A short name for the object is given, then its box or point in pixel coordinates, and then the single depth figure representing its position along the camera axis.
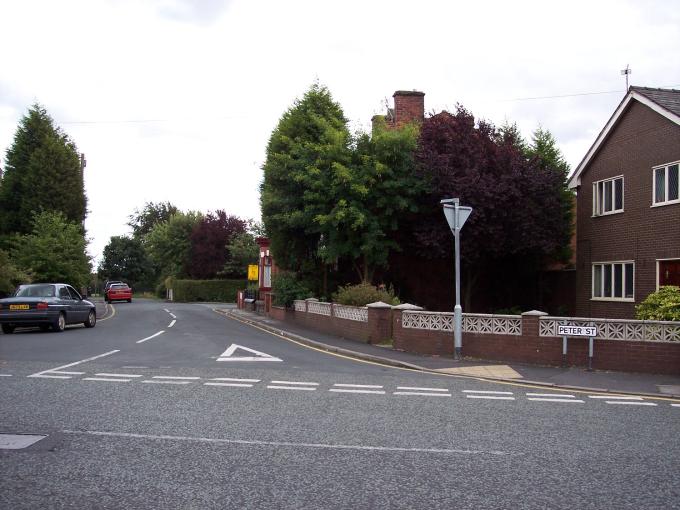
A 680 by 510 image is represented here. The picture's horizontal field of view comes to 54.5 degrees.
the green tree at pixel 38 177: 44.19
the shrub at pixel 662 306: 14.67
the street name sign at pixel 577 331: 13.09
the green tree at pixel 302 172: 23.06
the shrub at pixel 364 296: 19.98
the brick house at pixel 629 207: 19.58
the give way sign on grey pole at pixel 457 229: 14.45
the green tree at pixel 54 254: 29.89
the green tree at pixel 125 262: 86.75
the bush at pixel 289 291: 27.36
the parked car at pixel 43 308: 20.20
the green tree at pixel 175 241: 64.69
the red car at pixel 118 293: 52.59
